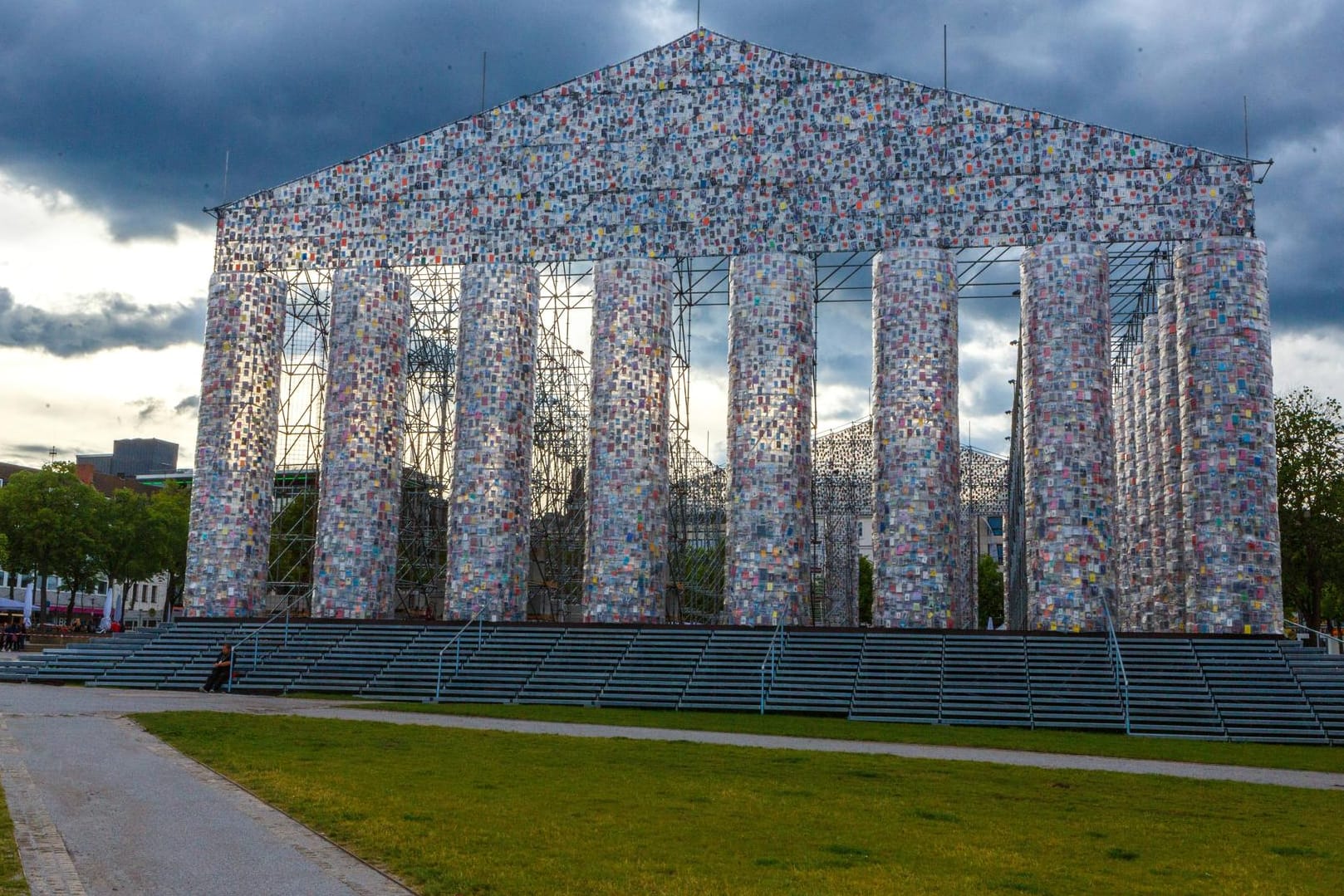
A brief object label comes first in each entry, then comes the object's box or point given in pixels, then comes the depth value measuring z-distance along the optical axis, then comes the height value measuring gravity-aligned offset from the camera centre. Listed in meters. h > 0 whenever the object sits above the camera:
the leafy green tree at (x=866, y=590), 95.56 +2.26
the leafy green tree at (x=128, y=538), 53.91 +2.58
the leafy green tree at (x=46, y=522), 50.75 +2.96
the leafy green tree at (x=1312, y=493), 41.81 +4.69
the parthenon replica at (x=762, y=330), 30.61 +7.71
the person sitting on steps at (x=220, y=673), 28.53 -1.75
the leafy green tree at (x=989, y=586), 89.94 +2.58
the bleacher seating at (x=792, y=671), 24.75 -1.34
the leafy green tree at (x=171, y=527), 56.72 +3.33
